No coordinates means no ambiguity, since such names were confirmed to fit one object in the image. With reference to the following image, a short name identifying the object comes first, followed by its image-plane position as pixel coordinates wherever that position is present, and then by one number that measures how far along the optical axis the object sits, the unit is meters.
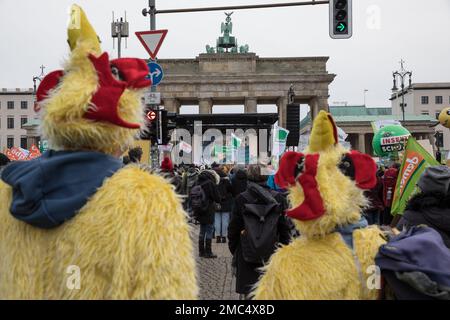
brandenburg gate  60.47
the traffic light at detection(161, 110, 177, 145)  11.16
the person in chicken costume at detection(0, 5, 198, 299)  1.84
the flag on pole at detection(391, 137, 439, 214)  7.52
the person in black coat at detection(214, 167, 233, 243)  11.28
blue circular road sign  10.39
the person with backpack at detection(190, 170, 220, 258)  10.15
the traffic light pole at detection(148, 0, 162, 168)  10.91
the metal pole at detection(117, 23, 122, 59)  18.45
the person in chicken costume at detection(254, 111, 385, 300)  2.49
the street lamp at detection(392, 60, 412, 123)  42.85
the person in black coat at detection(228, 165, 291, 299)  5.45
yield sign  10.44
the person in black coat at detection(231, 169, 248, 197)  10.31
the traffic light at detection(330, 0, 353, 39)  11.49
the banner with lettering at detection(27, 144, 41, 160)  16.97
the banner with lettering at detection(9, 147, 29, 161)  18.00
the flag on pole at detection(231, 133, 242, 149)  21.19
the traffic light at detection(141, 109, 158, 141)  10.88
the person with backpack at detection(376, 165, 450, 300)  2.29
